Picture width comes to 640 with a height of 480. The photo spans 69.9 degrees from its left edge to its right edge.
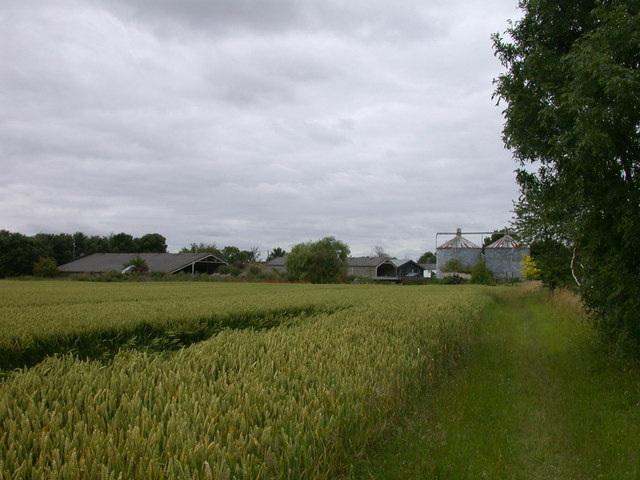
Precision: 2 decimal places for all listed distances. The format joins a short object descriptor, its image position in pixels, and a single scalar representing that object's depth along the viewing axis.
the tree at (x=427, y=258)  144.11
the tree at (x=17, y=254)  68.81
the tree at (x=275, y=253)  129.69
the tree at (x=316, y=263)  63.66
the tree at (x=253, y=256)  120.81
